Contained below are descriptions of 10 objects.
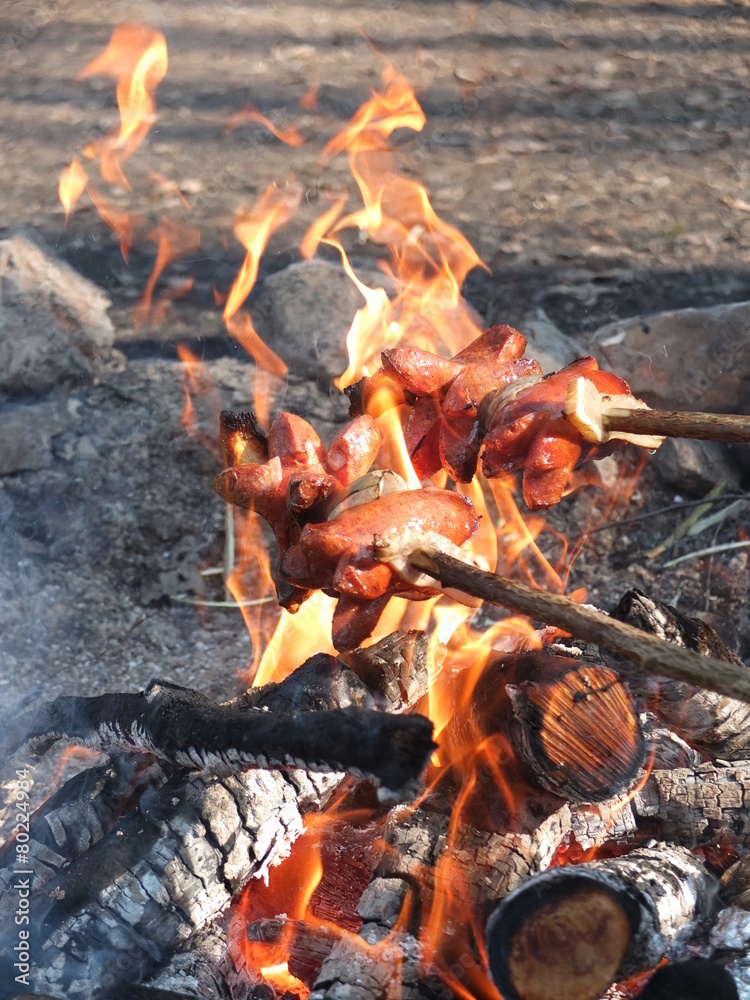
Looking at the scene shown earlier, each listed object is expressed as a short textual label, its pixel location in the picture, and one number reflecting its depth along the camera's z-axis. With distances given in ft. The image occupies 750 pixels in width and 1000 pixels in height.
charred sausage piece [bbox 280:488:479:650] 6.52
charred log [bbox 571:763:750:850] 7.47
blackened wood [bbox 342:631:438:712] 7.66
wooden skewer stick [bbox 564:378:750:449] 5.84
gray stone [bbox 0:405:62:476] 13.19
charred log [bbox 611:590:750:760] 7.80
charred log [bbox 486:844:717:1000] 5.76
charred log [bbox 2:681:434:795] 4.77
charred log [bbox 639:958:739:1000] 5.89
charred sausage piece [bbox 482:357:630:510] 7.18
